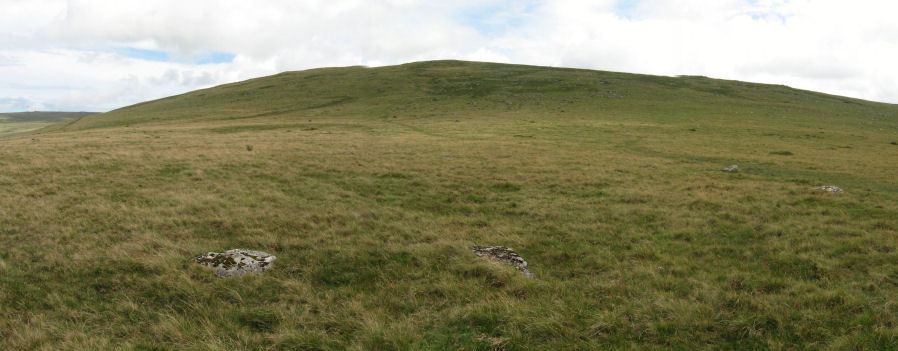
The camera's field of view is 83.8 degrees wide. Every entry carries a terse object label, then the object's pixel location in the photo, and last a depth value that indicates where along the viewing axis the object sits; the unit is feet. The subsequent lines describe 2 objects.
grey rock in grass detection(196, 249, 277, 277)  34.76
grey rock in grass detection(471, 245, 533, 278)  36.56
